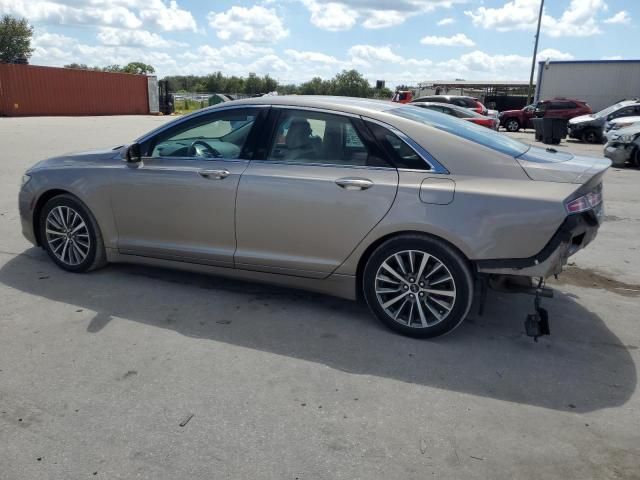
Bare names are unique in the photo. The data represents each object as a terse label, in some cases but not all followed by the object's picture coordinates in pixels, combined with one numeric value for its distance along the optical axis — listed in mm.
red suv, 28031
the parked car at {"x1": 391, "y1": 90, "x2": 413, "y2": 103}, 29867
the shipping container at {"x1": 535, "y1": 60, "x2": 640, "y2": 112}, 36000
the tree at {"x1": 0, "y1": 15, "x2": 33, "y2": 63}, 70000
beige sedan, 3605
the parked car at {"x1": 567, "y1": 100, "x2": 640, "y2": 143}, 22672
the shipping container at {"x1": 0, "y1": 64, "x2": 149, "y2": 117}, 30734
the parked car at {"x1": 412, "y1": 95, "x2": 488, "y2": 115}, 23828
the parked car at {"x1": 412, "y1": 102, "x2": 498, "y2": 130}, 17484
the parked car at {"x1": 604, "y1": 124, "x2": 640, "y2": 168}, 13477
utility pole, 38469
